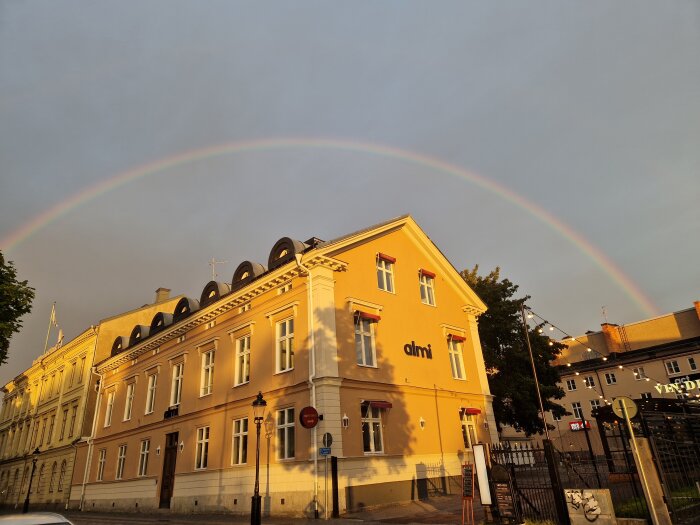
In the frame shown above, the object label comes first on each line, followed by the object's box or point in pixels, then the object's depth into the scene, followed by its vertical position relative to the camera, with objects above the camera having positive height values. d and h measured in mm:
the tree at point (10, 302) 21312 +8227
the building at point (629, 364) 46656 +8541
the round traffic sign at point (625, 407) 9781 +837
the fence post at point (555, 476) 10516 -532
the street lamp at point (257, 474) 13641 -109
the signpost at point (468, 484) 11531 -648
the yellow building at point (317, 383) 17641 +3687
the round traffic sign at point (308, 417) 16594 +1706
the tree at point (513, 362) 29969 +5877
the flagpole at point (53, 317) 49488 +16893
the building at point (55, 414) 36125 +5888
